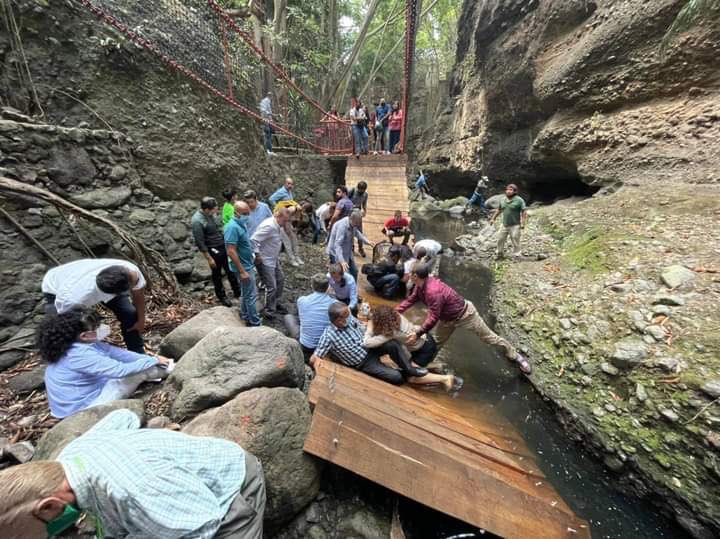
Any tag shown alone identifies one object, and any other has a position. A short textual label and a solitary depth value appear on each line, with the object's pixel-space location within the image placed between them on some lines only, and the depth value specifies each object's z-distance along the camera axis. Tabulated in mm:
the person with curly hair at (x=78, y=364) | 2188
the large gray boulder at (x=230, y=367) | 2375
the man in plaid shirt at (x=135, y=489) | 1031
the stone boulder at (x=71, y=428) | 1899
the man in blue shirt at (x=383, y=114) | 12805
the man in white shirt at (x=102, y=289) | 2557
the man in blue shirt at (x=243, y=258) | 3625
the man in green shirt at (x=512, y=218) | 6930
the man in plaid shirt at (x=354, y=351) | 3229
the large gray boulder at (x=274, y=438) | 1985
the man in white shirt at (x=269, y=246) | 4129
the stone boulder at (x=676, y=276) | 3771
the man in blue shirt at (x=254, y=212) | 4508
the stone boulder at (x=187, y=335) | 3174
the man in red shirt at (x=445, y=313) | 3678
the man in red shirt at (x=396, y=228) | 6681
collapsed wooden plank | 1890
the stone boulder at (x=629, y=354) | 3227
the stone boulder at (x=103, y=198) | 3803
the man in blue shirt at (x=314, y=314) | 3625
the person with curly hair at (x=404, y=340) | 3328
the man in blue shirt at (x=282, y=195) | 6508
